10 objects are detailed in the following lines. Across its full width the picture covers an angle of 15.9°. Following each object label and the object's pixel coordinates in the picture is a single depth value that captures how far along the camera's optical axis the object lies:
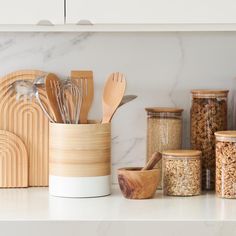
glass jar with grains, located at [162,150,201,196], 2.51
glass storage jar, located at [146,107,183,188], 2.66
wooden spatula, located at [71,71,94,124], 2.61
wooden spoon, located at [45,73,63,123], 2.55
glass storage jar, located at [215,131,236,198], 2.44
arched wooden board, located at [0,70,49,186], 2.75
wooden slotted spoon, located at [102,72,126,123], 2.54
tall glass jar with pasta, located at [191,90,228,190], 2.61
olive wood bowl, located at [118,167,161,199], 2.44
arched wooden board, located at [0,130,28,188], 2.72
